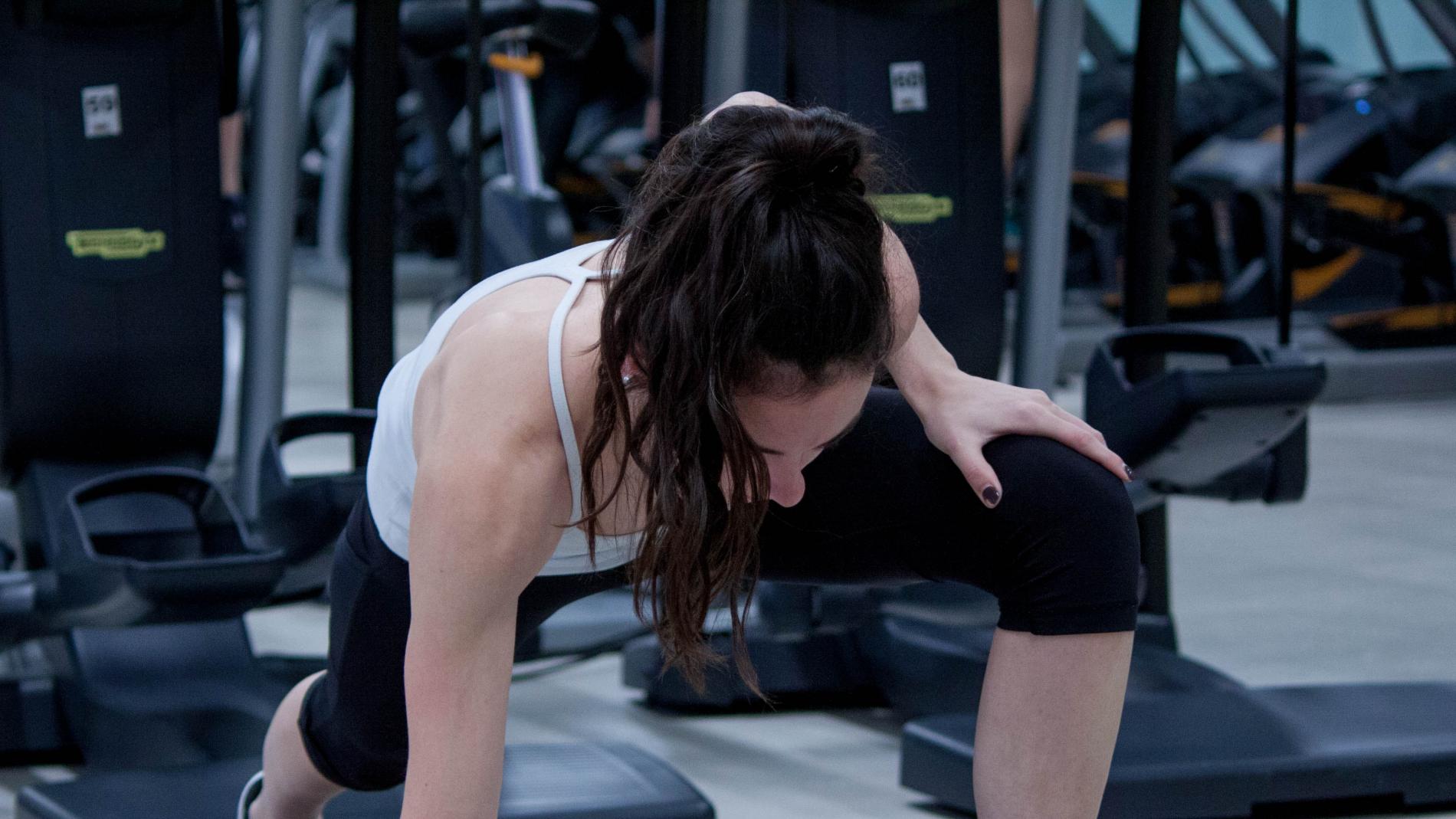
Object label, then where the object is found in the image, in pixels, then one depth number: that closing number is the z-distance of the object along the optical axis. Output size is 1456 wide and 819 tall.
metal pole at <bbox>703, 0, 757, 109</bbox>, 4.87
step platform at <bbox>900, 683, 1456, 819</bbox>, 3.72
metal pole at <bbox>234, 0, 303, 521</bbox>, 4.94
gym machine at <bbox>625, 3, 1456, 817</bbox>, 3.85
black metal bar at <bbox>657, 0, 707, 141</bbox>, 4.84
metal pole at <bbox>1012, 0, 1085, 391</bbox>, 5.09
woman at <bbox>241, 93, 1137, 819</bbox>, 1.97
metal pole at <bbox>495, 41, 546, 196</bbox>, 6.49
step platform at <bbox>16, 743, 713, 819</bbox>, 3.50
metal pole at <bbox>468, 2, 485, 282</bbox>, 4.37
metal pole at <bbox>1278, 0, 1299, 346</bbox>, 4.63
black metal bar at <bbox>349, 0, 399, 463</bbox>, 4.61
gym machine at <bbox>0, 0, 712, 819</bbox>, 3.99
